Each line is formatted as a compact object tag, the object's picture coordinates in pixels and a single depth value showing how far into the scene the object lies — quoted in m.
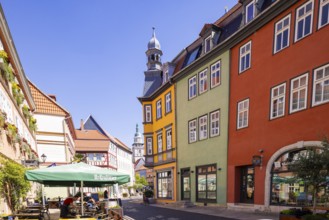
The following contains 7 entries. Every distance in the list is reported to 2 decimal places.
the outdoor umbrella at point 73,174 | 7.61
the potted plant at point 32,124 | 21.46
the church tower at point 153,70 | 30.86
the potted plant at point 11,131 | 11.91
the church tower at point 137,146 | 159.25
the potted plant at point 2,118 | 10.51
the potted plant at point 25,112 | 18.41
